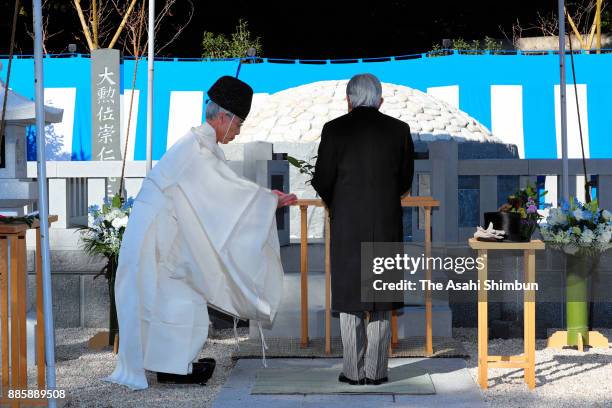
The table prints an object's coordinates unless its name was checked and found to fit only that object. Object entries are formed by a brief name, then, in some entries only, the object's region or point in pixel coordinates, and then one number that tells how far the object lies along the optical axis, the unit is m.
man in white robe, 5.28
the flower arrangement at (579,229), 6.68
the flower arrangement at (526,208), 5.45
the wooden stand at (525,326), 5.41
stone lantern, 6.74
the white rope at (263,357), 5.64
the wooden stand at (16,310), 4.69
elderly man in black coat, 5.34
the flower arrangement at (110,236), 6.83
